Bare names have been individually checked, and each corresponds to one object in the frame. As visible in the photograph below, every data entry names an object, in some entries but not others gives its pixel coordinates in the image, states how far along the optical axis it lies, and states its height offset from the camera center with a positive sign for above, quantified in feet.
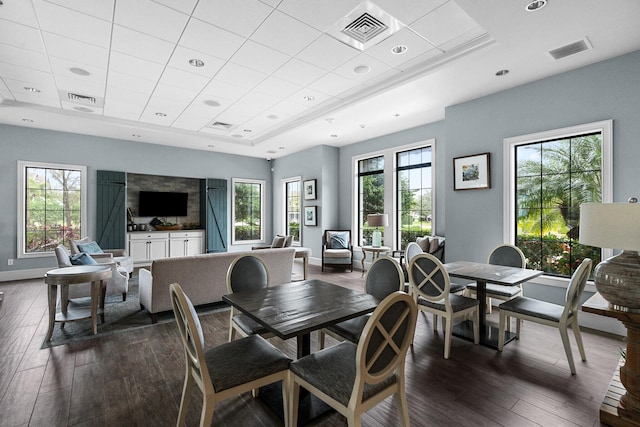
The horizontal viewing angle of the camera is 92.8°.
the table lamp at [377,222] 20.18 -0.53
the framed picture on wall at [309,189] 25.25 +2.14
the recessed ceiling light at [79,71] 12.49 +6.01
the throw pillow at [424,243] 17.10 -1.68
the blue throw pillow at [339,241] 23.21 -2.05
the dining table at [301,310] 5.85 -2.06
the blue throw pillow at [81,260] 13.34 -1.95
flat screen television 25.59 +1.04
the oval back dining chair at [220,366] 4.96 -2.77
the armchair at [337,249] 22.15 -2.60
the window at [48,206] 19.81 +0.67
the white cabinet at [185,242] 25.30 -2.34
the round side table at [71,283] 10.11 -2.47
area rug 10.61 -4.18
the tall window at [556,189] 11.63 +1.00
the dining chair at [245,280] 7.81 -1.89
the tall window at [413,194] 19.61 +1.29
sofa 11.80 -2.61
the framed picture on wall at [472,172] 14.20 +2.00
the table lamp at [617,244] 5.73 -0.61
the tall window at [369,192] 22.48 +1.71
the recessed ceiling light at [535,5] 7.97 +5.53
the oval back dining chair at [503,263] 11.25 -2.01
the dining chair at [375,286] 7.43 -2.02
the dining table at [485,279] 9.71 -2.08
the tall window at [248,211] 28.84 +0.36
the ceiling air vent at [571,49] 9.89 +5.52
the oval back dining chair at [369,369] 4.61 -2.76
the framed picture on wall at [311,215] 25.39 -0.06
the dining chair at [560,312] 8.15 -2.85
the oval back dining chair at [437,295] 9.36 -2.63
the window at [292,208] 28.17 +0.62
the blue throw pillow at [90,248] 17.25 -1.87
